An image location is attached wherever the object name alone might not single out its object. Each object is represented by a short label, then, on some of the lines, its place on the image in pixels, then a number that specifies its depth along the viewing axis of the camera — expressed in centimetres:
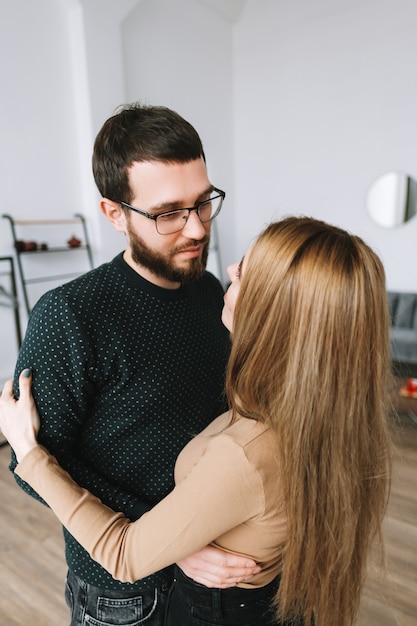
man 83
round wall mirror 432
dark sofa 401
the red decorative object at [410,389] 312
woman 69
